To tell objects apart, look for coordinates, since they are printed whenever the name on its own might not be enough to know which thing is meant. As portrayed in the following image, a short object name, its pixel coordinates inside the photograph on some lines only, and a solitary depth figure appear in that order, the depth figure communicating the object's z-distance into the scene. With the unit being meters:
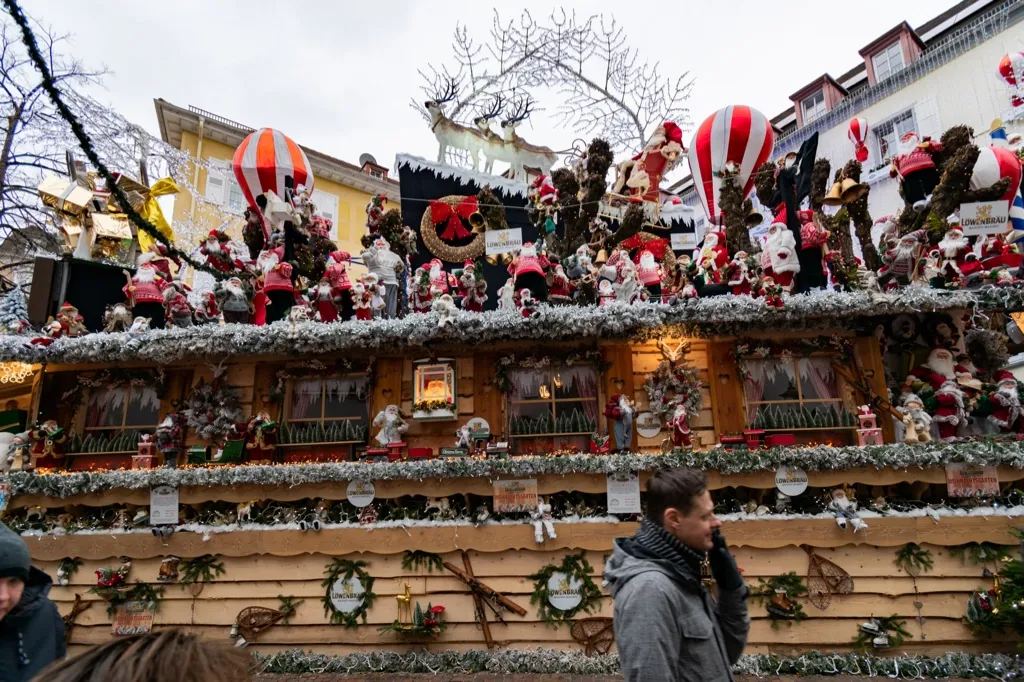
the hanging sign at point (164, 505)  7.52
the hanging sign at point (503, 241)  8.09
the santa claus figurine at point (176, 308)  9.05
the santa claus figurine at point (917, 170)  8.36
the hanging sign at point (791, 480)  6.82
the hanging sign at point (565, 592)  6.73
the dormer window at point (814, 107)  19.19
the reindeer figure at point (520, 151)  13.91
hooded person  2.39
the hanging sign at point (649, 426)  7.83
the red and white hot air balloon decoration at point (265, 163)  9.89
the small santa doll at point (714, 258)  9.14
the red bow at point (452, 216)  12.34
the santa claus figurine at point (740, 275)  8.81
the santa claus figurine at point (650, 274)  9.43
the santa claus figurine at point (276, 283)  8.95
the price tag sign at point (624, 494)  6.99
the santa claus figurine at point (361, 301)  8.98
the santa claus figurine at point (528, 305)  7.46
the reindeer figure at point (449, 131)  13.30
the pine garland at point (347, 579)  7.00
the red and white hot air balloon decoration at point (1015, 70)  9.80
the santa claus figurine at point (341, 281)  9.09
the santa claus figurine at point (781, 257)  8.06
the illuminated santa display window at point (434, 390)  7.78
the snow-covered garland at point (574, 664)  6.02
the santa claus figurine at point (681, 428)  7.43
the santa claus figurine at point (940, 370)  7.52
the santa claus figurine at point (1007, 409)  7.20
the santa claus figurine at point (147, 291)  9.06
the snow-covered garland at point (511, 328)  7.20
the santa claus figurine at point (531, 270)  8.35
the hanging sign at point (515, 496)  7.13
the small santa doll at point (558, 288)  8.77
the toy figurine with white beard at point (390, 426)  7.80
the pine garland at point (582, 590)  6.71
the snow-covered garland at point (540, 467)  6.63
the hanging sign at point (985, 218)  7.77
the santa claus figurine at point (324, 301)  8.95
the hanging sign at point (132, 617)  7.30
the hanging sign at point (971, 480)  6.64
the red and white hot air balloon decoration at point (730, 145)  9.40
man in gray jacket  2.02
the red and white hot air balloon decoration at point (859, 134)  8.77
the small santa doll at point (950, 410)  7.27
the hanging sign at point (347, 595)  7.02
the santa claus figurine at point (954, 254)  7.88
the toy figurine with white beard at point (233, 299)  8.89
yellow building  17.06
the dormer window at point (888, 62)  17.58
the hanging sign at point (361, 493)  7.35
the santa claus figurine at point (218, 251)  9.27
